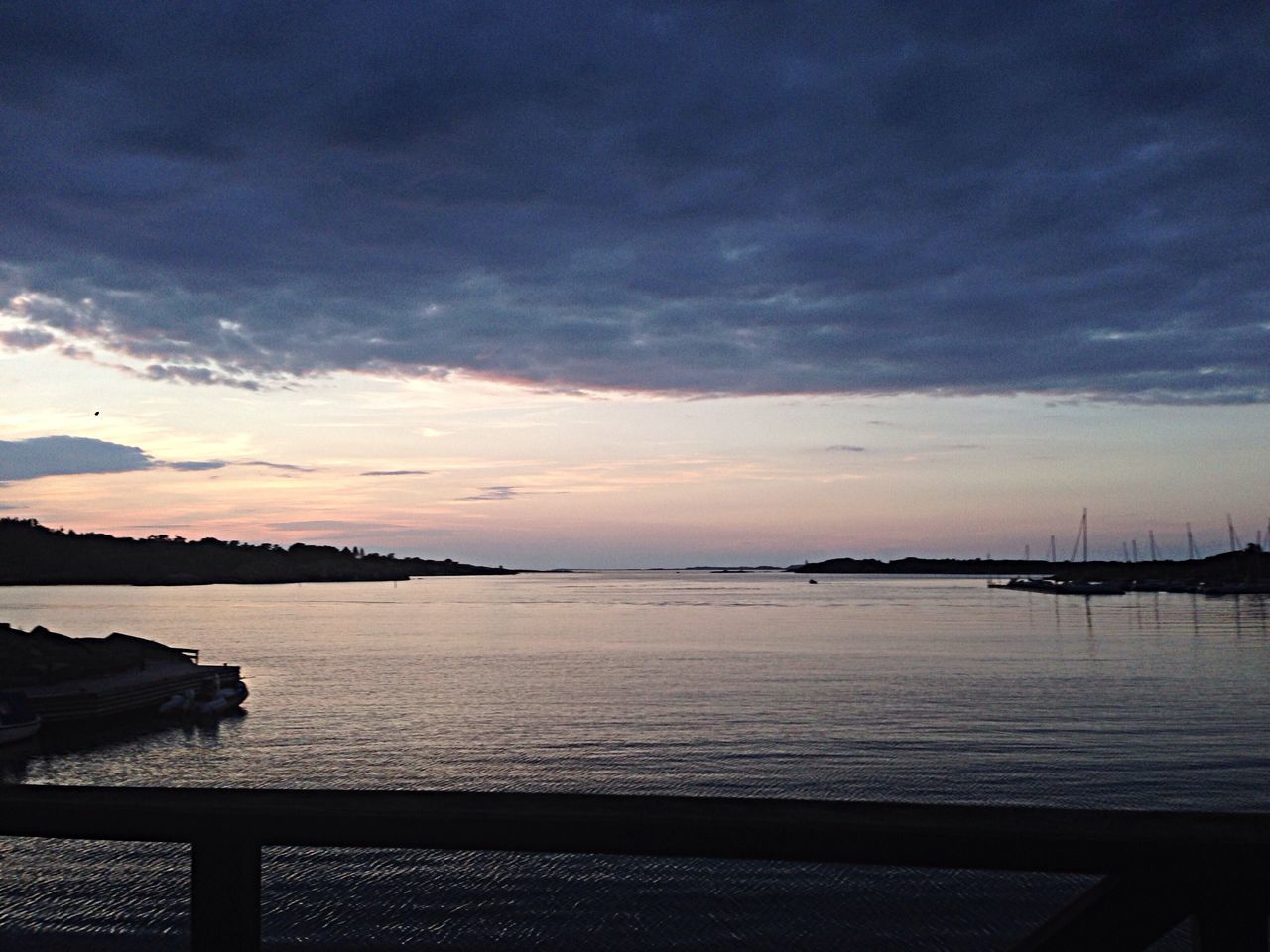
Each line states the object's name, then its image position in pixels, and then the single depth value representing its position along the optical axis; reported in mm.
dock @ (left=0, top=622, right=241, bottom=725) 41781
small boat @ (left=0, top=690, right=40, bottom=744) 37000
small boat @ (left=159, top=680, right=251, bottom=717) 45125
